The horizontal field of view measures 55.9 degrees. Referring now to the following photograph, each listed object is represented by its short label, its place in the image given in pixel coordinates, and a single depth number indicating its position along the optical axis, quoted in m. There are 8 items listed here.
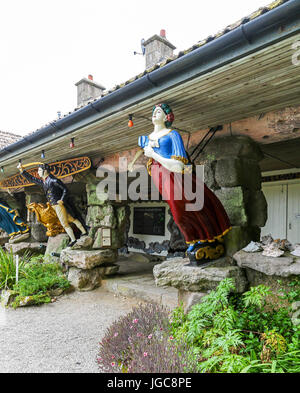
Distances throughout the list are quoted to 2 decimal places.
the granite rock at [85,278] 4.93
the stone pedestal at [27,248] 6.85
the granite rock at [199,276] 2.85
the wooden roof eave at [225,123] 2.11
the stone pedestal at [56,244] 5.94
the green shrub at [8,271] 4.96
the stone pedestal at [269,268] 2.54
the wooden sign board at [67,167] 4.97
